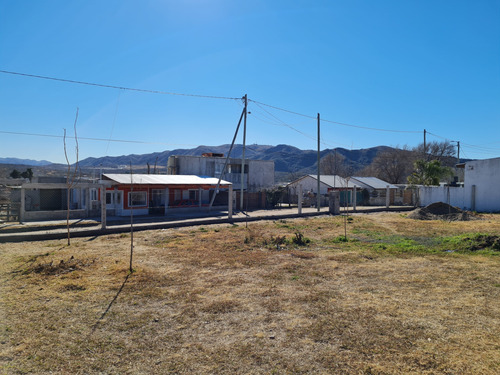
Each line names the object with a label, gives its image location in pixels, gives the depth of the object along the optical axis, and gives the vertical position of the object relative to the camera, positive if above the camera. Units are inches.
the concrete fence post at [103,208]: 684.1 -48.3
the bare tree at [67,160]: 465.5 +38.0
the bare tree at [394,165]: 2432.3 +171.5
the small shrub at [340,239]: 574.5 -92.0
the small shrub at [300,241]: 546.9 -90.2
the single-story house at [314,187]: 1496.1 +0.3
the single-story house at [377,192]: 1582.2 -23.7
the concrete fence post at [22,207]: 784.9 -54.5
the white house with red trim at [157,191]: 960.5 -22.0
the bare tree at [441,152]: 2556.6 +280.3
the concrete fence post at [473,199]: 1307.8 -46.0
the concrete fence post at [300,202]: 1066.7 -51.1
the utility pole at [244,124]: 1107.0 +213.5
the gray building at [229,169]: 1563.7 +85.8
